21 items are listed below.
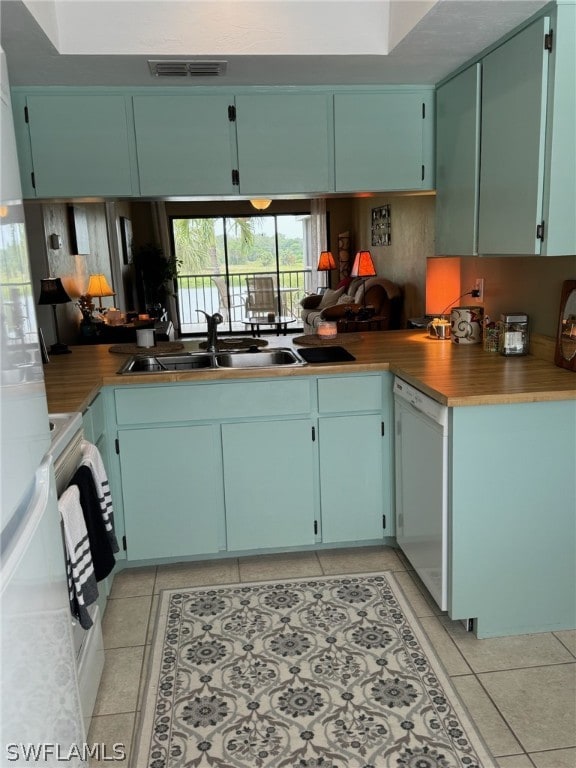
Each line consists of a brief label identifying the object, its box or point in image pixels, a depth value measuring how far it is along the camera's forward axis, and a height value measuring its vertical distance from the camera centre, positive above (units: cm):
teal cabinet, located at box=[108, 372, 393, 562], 281 -91
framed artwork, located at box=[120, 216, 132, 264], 766 +30
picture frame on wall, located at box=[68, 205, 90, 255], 539 +30
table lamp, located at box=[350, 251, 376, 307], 568 -10
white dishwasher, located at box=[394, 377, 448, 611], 233 -91
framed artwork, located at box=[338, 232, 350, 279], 985 +5
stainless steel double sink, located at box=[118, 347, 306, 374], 322 -50
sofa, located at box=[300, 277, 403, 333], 692 -54
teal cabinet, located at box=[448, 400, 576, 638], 225 -95
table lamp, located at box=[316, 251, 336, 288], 951 -9
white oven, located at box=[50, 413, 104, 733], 186 -108
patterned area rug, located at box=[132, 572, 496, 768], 186 -141
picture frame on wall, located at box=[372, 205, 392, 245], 781 +35
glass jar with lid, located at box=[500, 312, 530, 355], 283 -37
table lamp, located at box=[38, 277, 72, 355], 338 -16
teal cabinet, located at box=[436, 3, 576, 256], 216 +39
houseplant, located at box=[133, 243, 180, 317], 776 -13
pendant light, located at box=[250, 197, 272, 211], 643 +54
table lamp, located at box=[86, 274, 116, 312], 566 -21
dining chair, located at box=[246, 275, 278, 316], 799 -48
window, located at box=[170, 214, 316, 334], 718 -1
